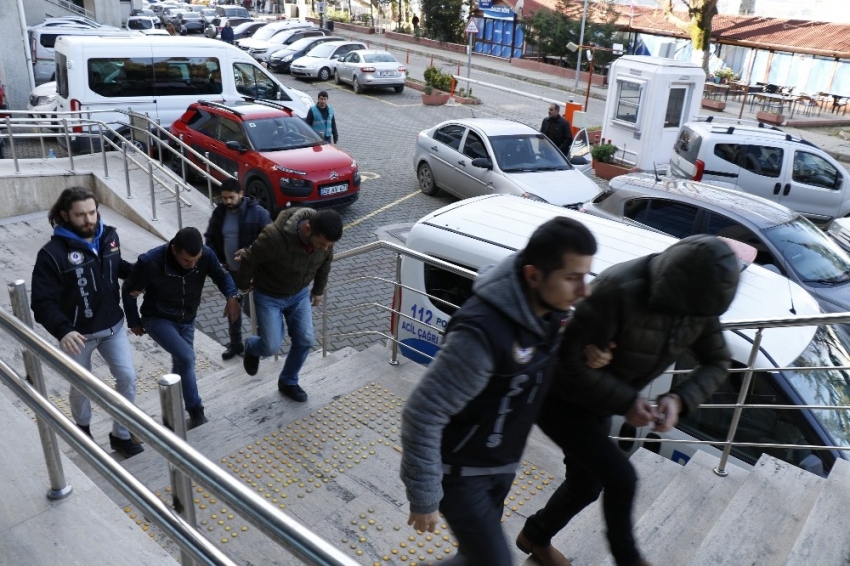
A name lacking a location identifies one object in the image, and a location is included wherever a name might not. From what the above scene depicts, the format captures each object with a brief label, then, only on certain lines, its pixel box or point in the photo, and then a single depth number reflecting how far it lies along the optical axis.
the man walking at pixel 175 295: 4.99
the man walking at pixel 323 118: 13.90
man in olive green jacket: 4.91
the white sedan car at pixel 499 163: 11.36
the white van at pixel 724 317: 4.69
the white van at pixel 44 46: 20.08
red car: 11.20
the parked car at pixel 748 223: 7.56
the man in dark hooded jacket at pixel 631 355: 2.62
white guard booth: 15.73
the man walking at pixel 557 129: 14.09
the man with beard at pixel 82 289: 4.44
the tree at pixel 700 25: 24.78
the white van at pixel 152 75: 13.52
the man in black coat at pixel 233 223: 6.25
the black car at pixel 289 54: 28.73
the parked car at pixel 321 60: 27.16
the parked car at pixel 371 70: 25.33
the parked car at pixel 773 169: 12.28
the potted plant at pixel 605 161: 15.95
